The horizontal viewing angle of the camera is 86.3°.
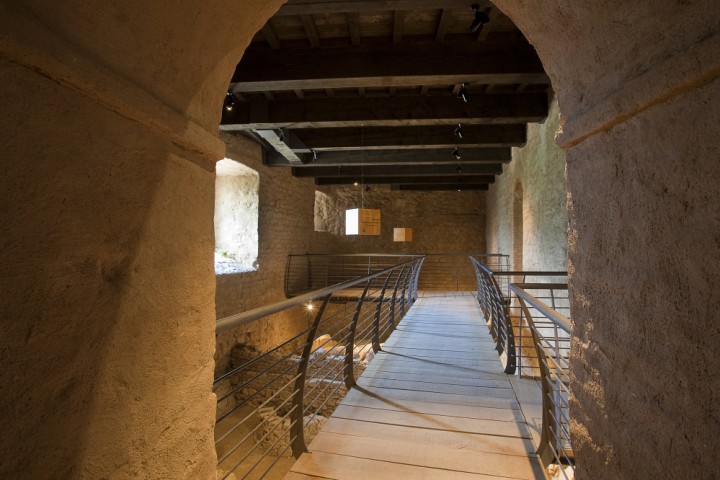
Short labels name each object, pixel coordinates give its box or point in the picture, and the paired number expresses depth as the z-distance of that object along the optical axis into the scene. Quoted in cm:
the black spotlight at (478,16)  274
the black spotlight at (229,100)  415
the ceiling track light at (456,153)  643
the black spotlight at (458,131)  528
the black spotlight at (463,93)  396
